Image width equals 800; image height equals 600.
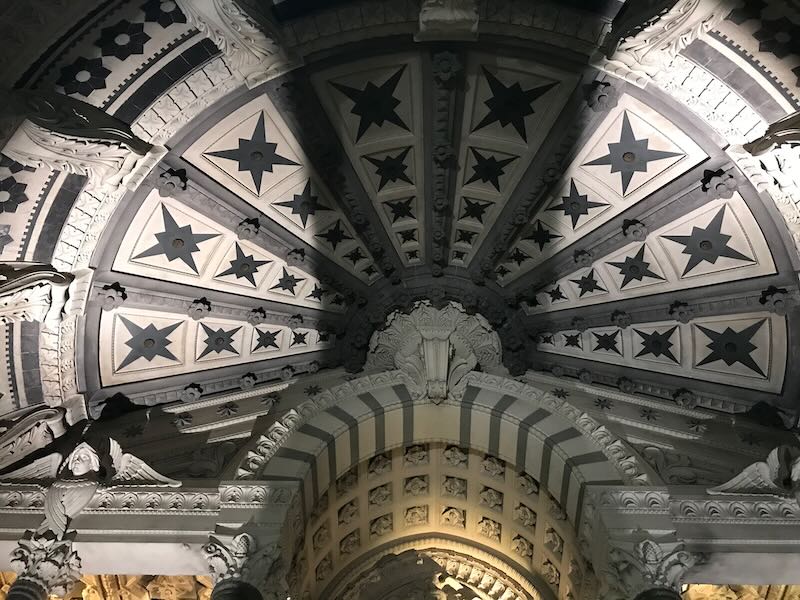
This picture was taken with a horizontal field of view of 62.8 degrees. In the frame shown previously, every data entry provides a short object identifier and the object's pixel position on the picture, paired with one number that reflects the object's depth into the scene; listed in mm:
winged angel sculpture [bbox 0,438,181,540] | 5921
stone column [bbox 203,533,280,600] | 5248
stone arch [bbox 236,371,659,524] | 6430
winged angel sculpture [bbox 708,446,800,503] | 5875
